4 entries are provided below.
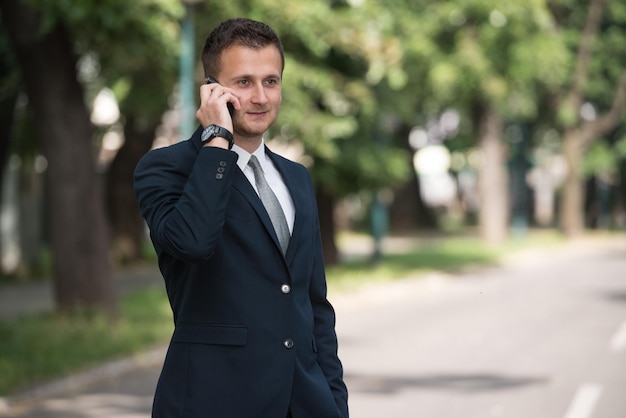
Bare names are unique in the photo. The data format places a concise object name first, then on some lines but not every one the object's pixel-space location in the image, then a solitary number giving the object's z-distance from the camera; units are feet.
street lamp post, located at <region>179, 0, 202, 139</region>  47.83
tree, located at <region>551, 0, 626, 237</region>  121.60
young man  10.14
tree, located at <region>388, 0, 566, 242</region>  88.84
